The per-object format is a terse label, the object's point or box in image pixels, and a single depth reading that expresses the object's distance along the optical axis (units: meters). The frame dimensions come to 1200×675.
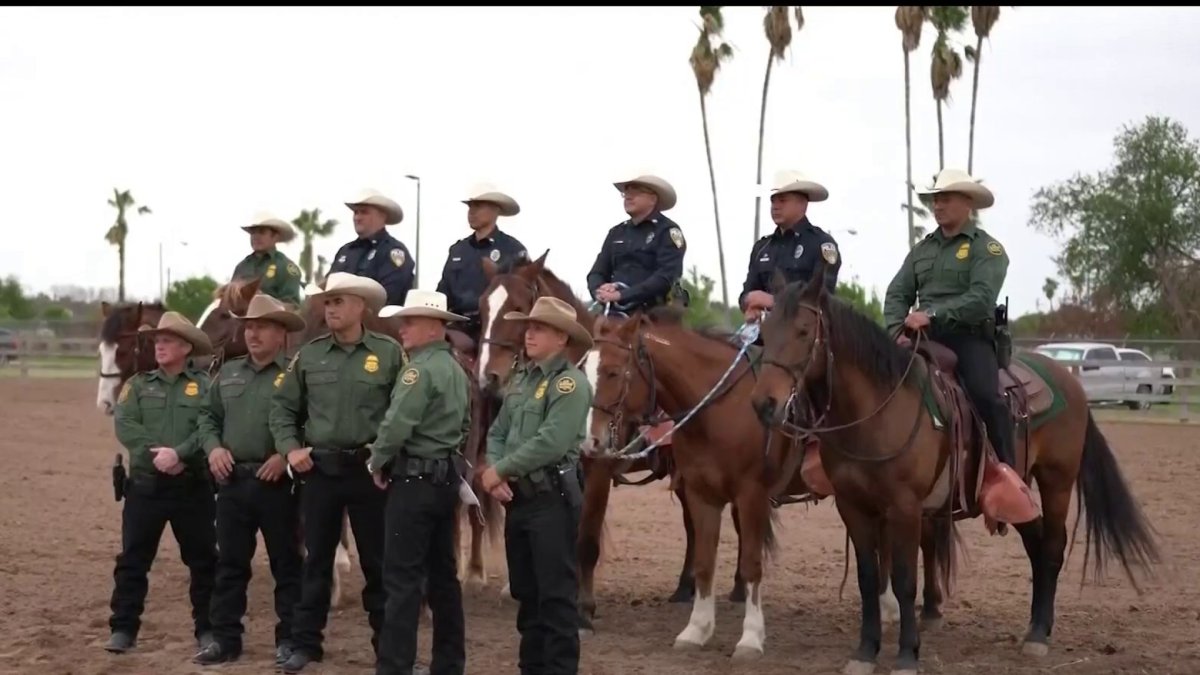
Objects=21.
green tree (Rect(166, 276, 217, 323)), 54.31
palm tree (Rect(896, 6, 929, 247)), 37.59
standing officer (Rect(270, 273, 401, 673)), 7.30
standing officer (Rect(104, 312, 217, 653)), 7.95
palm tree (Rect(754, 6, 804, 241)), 37.78
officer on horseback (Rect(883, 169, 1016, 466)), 8.45
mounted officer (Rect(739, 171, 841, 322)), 9.15
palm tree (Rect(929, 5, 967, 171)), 38.66
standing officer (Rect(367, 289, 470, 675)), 6.82
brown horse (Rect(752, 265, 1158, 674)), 7.68
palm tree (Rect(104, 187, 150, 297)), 77.81
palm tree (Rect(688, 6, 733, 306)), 39.44
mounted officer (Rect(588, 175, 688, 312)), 9.67
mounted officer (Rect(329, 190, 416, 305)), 9.92
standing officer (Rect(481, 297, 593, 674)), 6.70
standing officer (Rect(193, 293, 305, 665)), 7.68
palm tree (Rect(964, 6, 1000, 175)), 37.00
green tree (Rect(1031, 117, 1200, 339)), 42.78
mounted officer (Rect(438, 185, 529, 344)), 10.22
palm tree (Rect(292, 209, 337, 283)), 91.38
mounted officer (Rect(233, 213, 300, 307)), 10.57
